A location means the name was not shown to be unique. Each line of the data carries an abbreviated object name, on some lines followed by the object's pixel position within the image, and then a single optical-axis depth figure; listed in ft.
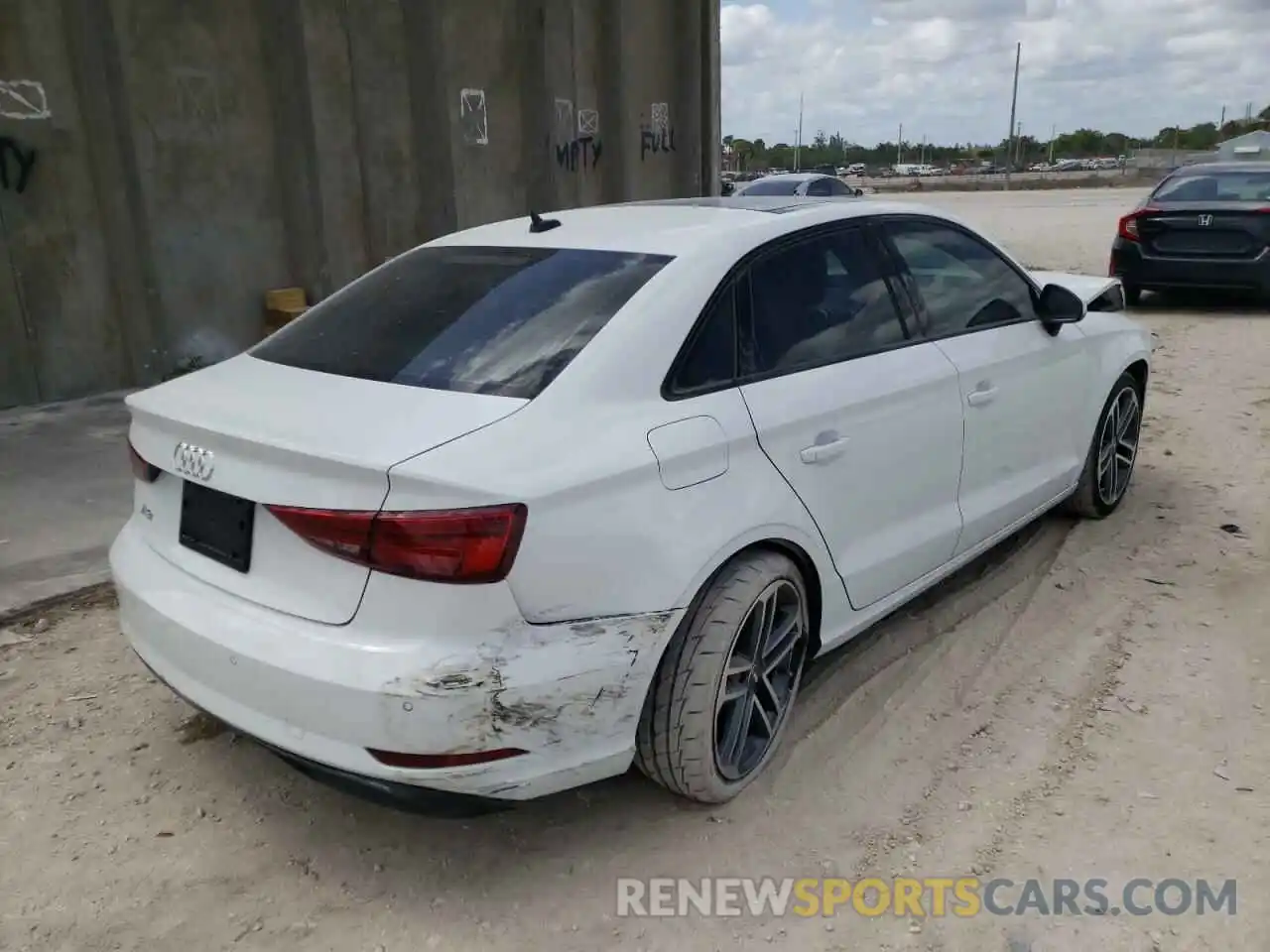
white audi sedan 7.50
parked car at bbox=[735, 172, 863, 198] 50.65
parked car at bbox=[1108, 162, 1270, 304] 33.47
